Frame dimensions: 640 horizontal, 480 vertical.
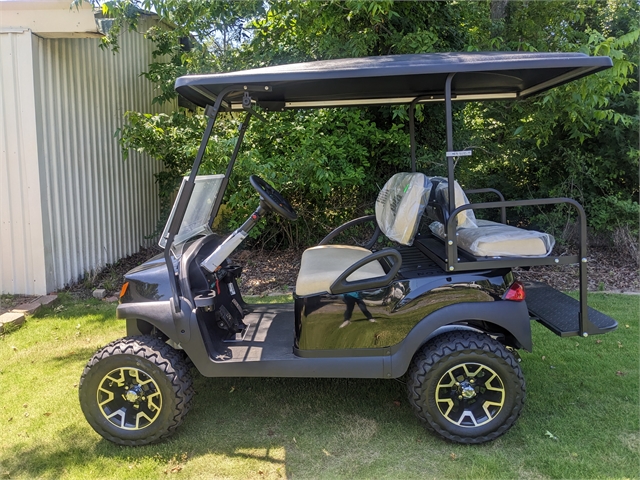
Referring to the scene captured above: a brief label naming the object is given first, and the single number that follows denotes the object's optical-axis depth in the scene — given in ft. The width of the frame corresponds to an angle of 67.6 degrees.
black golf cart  7.61
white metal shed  14.88
